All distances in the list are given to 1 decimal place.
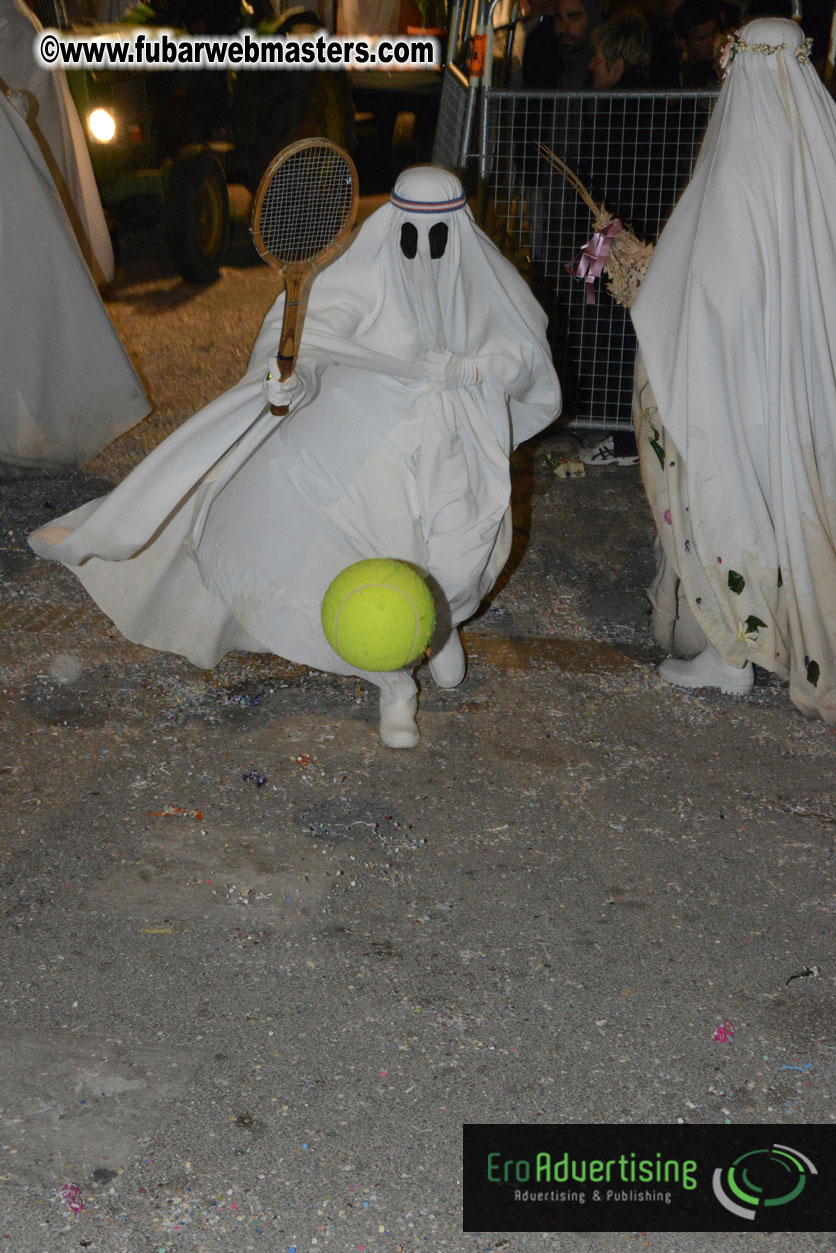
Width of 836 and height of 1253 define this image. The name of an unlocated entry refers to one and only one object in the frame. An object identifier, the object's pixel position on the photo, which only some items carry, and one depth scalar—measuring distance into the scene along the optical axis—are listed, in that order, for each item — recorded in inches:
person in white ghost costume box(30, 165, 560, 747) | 166.2
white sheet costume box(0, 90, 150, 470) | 248.8
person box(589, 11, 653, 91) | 255.8
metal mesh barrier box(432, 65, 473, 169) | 271.4
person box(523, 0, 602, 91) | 282.5
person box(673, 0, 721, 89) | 266.8
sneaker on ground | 271.9
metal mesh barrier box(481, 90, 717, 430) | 255.1
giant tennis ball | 146.9
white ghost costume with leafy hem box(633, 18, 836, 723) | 162.7
